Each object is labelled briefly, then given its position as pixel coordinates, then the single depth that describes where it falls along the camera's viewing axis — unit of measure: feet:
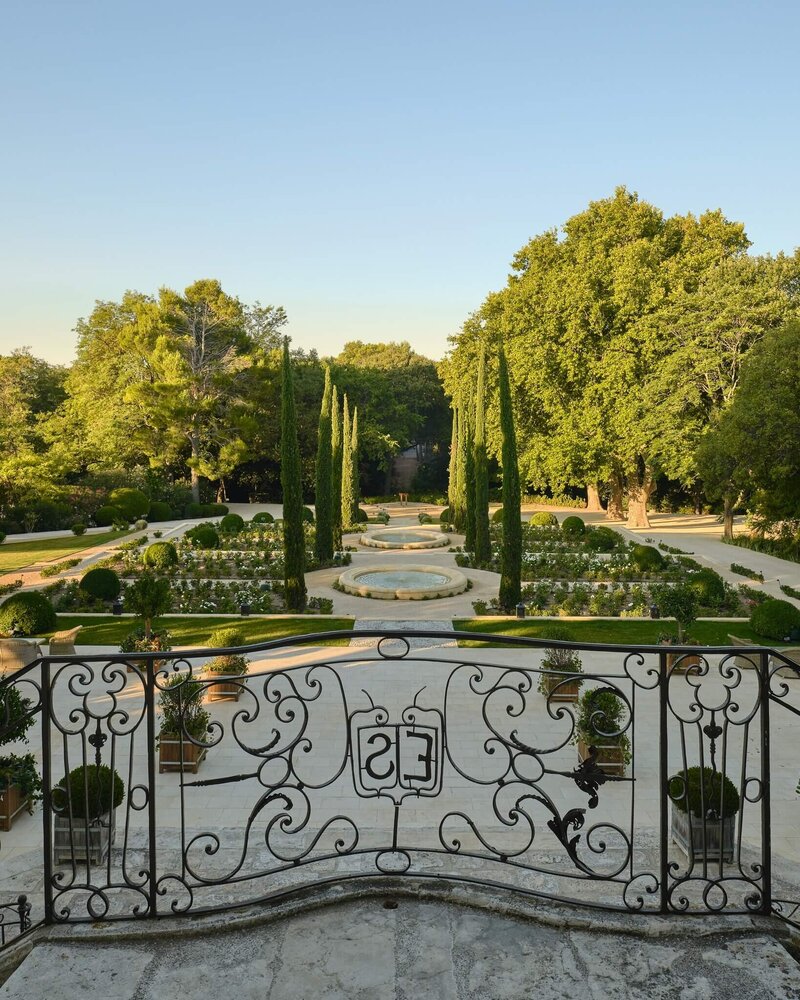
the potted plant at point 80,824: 19.17
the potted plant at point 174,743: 26.30
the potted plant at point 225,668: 33.77
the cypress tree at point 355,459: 106.01
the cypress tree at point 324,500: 73.36
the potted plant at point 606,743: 24.30
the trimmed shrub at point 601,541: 76.95
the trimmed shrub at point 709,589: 52.37
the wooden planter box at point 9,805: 21.93
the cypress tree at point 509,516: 53.62
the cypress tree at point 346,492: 102.47
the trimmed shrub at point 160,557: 67.72
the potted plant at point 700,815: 18.37
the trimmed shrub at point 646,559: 65.51
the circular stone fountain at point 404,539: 83.97
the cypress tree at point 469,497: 78.28
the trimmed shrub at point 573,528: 87.51
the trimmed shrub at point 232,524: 92.38
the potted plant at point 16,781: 21.44
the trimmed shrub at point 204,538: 80.59
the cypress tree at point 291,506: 54.34
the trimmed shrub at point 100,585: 54.65
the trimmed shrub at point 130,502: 101.60
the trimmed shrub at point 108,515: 97.57
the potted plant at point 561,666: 31.48
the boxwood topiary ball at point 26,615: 45.09
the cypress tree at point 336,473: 82.28
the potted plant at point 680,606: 36.88
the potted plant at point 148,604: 37.65
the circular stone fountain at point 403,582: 57.98
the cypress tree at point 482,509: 71.10
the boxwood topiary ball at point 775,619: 43.65
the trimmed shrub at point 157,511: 106.01
